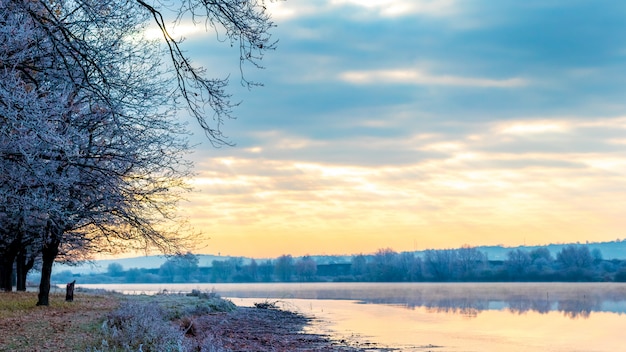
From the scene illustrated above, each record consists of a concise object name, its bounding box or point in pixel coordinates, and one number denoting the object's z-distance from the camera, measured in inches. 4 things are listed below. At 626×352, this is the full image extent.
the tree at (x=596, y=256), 6609.3
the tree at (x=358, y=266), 7244.1
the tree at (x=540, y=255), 6652.1
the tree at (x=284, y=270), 7824.8
